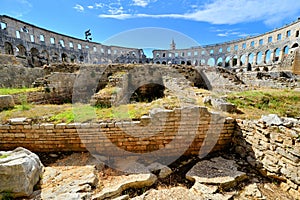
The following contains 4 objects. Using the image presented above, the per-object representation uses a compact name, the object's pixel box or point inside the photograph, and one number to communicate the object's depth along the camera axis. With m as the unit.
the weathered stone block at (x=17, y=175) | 2.60
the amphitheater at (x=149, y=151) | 2.97
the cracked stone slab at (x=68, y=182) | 2.68
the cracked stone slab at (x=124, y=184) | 2.83
